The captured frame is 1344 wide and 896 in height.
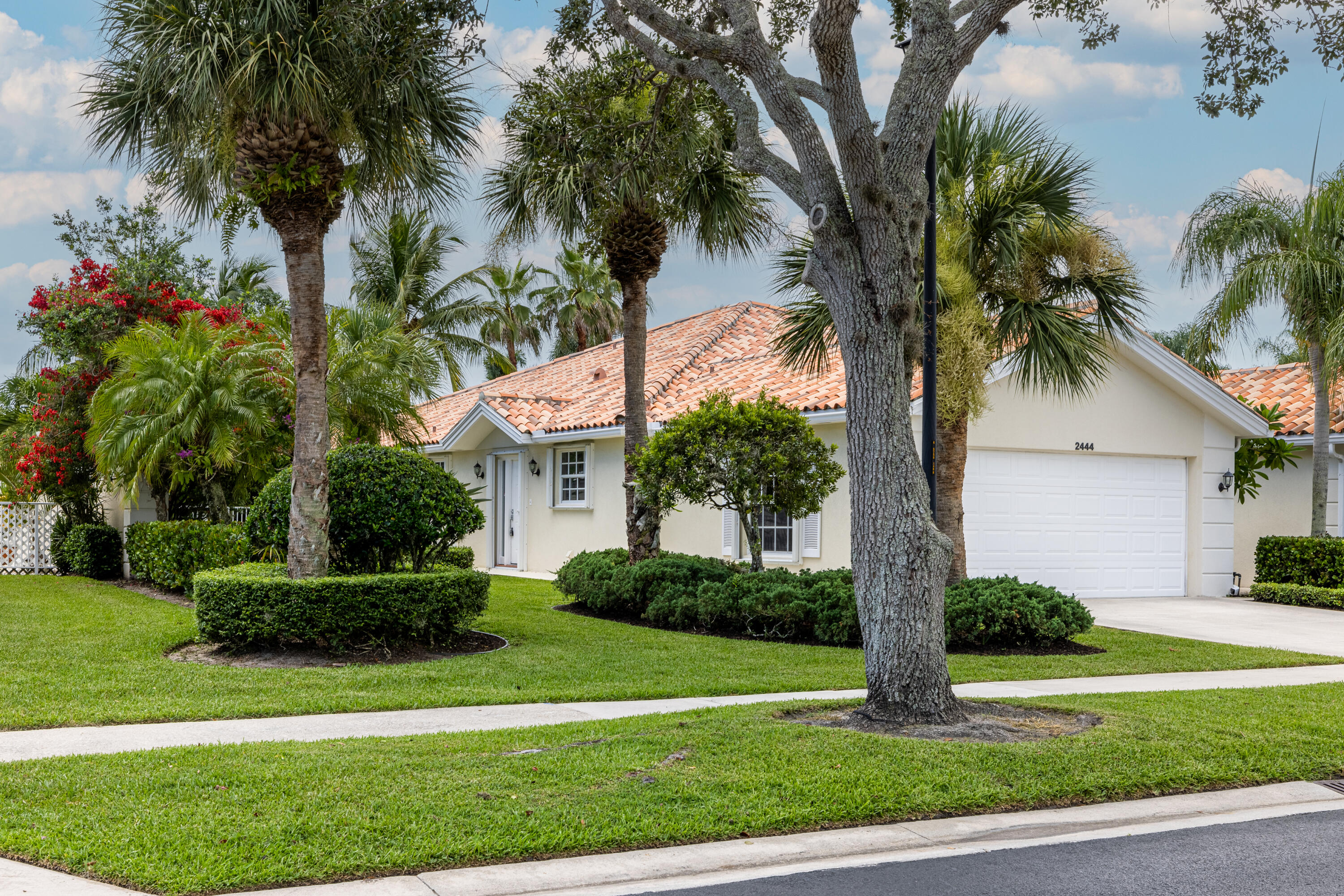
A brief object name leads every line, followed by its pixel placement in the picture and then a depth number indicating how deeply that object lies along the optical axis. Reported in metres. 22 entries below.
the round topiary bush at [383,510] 11.12
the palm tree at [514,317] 36.44
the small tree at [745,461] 13.09
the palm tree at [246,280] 33.62
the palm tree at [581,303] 37.20
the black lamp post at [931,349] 8.41
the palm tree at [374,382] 15.84
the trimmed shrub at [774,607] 12.15
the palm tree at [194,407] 15.16
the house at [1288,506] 19.59
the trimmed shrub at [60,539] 21.34
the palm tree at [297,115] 10.16
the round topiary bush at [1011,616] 11.71
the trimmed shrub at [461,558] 17.56
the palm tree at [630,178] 11.77
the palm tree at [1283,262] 17.42
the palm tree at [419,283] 31.44
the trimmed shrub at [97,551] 20.08
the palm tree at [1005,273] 12.91
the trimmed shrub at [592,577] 14.73
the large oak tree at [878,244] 7.26
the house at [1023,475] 16.64
